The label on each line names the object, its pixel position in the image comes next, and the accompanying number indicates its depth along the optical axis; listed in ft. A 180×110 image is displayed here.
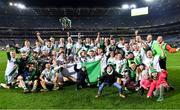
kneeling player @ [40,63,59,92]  20.09
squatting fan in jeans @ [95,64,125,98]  18.29
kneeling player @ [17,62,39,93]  19.68
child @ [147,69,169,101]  17.03
